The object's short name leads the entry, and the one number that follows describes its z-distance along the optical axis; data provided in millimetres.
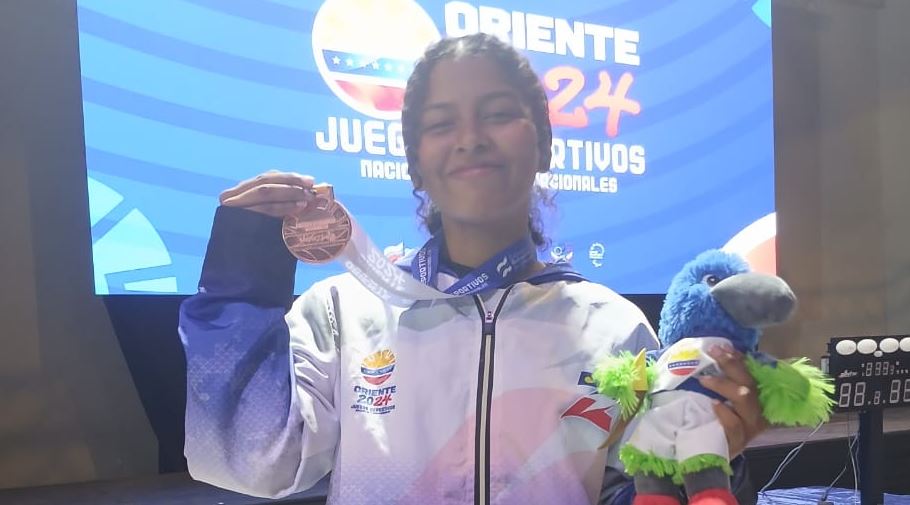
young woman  797
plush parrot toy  652
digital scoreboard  1358
